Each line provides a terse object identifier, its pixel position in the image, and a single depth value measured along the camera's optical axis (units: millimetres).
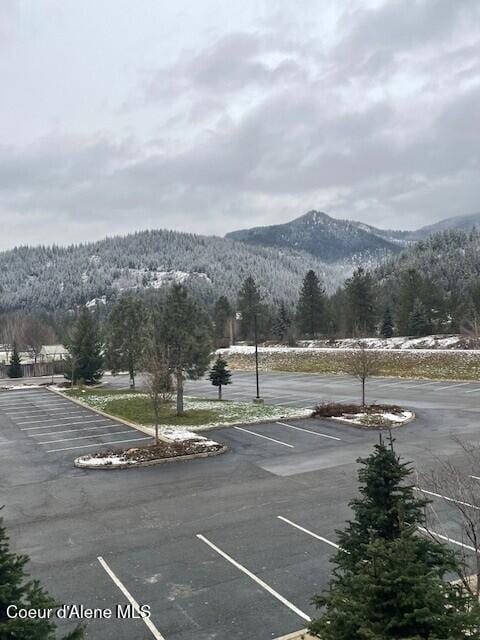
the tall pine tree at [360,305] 75625
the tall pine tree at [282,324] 88750
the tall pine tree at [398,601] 4691
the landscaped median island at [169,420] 18797
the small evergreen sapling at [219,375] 35531
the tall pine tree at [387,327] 72438
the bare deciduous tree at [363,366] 29381
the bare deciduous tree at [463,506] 7035
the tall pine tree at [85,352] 49469
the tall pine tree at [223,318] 98562
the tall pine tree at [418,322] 66500
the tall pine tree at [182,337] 27703
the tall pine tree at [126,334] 42625
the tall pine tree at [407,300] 70875
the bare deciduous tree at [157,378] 21119
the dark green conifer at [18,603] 4793
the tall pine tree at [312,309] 81750
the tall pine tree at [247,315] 95125
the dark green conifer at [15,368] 64312
